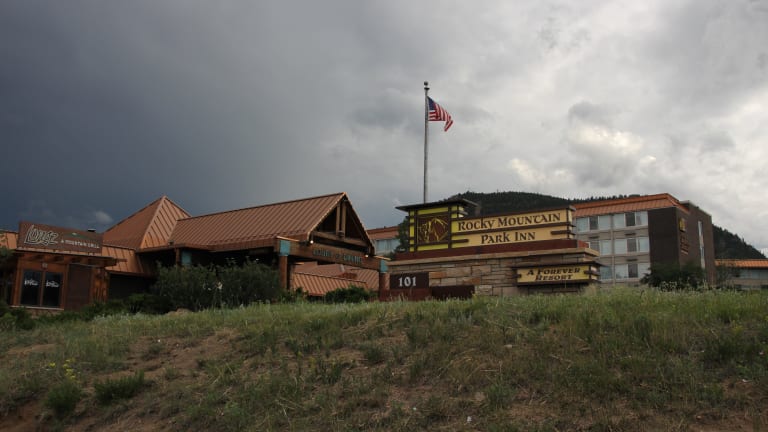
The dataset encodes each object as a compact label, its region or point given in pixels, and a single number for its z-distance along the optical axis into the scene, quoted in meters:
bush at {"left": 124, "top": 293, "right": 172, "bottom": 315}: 21.67
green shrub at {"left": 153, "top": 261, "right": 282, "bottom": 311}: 20.88
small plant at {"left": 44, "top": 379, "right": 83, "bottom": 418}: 9.48
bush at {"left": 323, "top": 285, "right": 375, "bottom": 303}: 22.84
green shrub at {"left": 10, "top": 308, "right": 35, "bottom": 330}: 16.41
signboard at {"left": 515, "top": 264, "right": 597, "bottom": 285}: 16.58
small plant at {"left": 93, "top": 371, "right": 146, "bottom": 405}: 9.54
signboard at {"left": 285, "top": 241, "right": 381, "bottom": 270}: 26.39
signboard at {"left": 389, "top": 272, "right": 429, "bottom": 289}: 17.42
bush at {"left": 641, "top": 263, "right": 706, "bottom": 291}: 52.03
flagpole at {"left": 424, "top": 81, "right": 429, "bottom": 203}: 29.08
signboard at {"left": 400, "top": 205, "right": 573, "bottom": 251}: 17.56
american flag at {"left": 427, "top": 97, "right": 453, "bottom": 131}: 29.80
